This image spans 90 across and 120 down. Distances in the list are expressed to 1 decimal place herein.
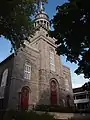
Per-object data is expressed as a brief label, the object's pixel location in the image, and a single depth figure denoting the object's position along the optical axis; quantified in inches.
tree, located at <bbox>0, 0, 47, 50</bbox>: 326.9
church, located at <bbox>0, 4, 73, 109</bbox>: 529.3
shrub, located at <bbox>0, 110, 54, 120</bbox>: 339.8
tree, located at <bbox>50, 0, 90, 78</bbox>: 257.6
